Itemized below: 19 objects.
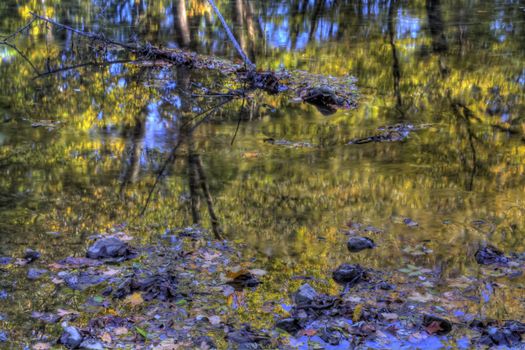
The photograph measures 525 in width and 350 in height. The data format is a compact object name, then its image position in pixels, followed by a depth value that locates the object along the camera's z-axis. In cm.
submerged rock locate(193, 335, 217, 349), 350
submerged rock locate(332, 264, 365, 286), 420
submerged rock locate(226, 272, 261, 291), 415
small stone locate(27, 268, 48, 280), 419
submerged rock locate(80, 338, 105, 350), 348
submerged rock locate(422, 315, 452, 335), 362
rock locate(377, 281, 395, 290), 411
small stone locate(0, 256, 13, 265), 437
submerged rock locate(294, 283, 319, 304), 393
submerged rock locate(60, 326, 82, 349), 349
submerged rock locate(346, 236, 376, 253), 464
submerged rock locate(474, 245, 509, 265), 441
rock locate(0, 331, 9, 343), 352
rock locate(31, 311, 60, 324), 373
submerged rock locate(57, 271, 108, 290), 411
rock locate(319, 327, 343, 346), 354
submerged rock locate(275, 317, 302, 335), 365
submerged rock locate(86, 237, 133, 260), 450
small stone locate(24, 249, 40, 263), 443
